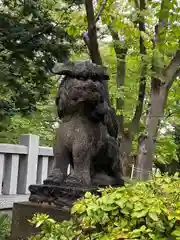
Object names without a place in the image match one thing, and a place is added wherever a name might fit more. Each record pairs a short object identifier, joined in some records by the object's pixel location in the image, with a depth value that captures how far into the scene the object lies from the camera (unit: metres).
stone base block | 3.82
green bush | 2.12
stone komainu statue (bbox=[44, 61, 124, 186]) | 4.09
